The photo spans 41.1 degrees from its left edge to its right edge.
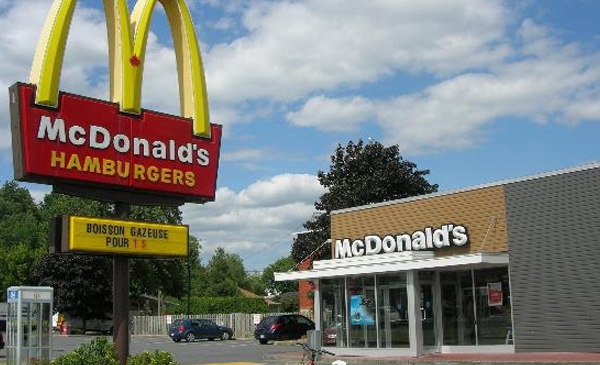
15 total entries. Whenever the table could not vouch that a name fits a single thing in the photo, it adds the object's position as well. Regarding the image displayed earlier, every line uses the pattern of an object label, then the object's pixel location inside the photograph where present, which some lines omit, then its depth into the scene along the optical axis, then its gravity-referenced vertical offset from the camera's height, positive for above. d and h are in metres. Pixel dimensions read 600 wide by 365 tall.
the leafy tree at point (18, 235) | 77.06 +9.39
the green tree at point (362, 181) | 41.81 +6.25
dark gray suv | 41.75 -1.30
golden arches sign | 14.67 +4.98
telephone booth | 21.67 -0.45
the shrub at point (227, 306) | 67.44 -0.16
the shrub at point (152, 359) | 13.77 -0.91
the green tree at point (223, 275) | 129.62 +5.02
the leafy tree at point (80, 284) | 67.06 +2.03
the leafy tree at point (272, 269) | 148.16 +6.36
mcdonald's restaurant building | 23.16 +0.79
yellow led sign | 15.09 +1.37
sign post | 14.62 +3.27
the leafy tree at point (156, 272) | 75.88 +3.36
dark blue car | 47.56 -1.54
